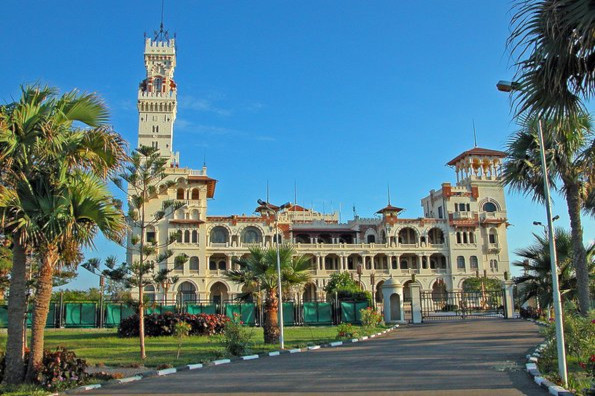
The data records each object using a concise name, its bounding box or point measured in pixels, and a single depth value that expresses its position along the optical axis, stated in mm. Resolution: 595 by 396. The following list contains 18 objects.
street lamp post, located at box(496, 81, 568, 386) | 10141
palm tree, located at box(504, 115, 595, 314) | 17984
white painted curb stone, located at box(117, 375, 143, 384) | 12574
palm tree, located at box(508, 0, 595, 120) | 7023
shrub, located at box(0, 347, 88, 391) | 11297
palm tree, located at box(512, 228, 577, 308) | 23656
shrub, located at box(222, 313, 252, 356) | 17641
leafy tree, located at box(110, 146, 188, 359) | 19352
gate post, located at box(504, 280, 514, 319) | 33312
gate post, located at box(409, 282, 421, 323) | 33594
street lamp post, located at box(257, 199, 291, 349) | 19766
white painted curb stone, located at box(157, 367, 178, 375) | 13886
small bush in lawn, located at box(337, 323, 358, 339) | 23422
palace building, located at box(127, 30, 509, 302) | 63719
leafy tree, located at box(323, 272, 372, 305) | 39562
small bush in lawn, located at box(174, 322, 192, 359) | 17062
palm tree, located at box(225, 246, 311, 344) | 21694
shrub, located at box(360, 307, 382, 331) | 26375
